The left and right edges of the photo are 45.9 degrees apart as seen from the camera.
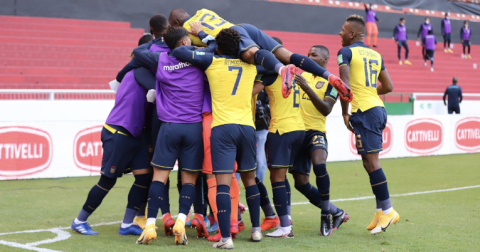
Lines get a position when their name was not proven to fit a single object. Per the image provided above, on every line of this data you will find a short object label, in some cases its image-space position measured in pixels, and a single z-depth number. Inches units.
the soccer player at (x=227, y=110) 207.0
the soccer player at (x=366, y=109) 229.9
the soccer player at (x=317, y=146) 237.8
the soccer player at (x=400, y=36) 985.5
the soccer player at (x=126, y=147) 229.5
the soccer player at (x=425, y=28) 1030.4
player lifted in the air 197.8
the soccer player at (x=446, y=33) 1077.8
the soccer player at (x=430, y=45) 995.1
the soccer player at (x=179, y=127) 213.0
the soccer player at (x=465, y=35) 1107.3
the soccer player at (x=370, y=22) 972.6
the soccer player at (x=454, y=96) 759.7
